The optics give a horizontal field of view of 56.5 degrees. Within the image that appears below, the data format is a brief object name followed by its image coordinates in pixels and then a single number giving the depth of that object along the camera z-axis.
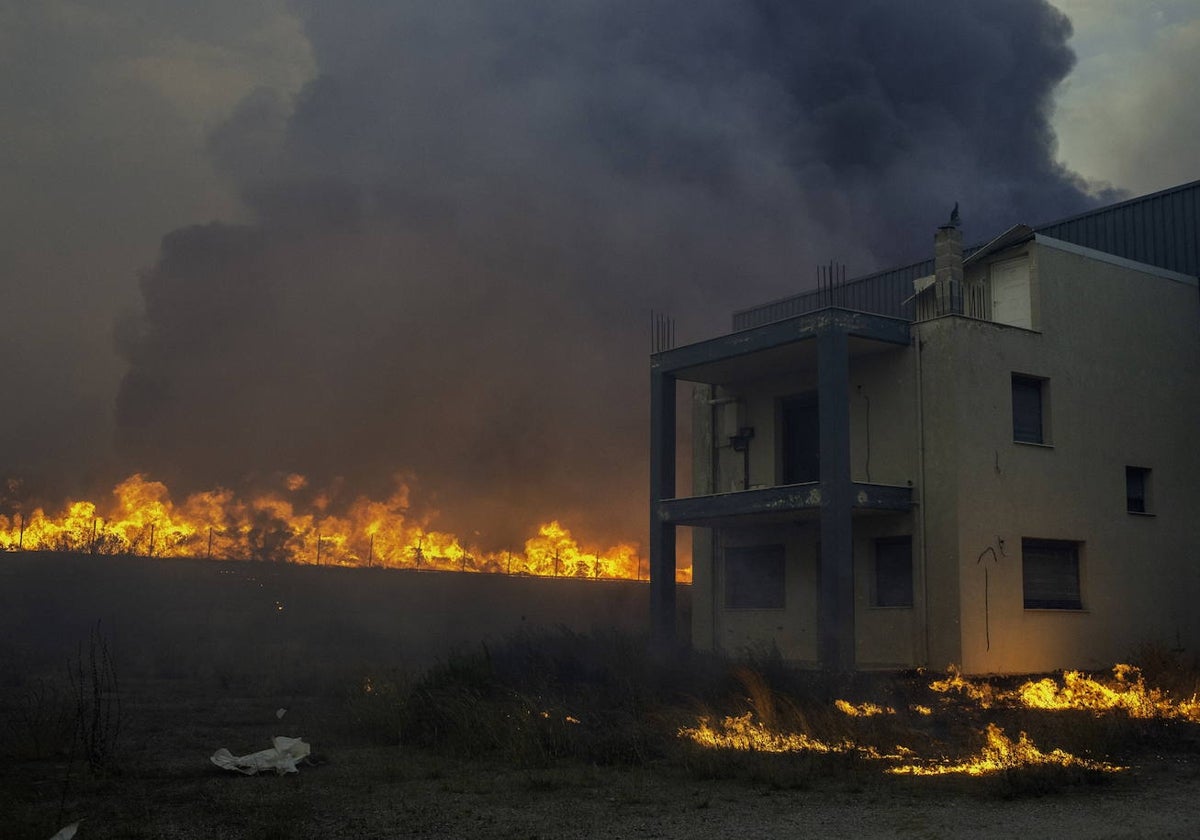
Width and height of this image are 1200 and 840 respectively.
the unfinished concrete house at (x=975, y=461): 20.77
